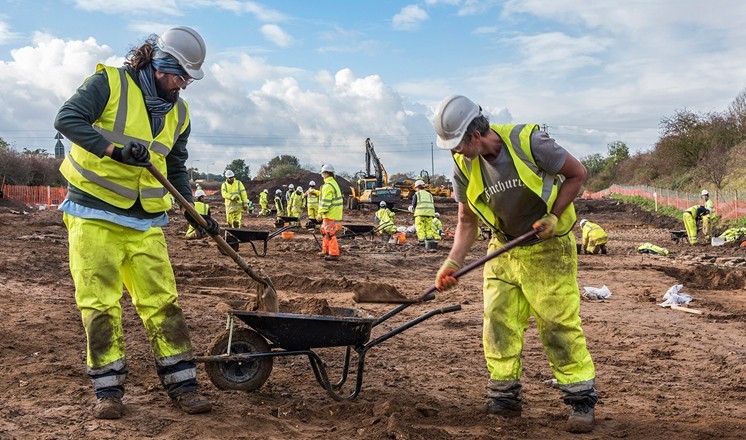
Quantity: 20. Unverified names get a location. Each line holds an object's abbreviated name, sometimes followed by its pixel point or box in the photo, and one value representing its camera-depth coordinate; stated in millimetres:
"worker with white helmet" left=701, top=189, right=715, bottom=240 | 20062
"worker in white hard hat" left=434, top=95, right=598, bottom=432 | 3873
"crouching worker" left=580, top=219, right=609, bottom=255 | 16453
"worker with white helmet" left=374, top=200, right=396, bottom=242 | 19391
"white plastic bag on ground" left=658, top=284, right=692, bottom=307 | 8656
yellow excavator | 37219
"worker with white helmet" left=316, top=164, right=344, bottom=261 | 14328
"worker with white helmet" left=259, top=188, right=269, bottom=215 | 35625
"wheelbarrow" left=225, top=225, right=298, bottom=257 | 12595
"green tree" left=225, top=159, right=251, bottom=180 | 81438
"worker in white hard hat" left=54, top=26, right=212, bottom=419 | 3688
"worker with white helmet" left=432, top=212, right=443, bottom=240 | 18052
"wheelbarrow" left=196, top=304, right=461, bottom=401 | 4105
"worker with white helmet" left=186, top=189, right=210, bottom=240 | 15658
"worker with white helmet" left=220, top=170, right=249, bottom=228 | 18578
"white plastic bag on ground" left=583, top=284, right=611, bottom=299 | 9180
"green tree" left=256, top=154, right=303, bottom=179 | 84375
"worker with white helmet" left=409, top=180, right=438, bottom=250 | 17047
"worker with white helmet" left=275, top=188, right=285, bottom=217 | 29562
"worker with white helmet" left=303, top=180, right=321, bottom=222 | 22875
